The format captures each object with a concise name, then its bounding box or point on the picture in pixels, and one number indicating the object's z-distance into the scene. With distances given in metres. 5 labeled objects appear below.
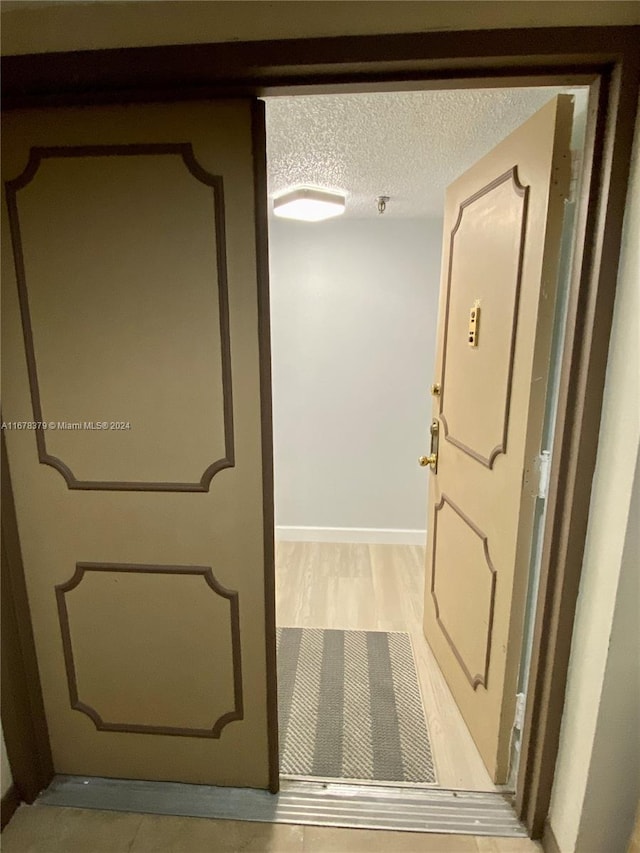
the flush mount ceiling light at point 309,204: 2.33
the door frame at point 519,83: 1.03
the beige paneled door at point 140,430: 1.20
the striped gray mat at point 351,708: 1.67
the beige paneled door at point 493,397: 1.30
